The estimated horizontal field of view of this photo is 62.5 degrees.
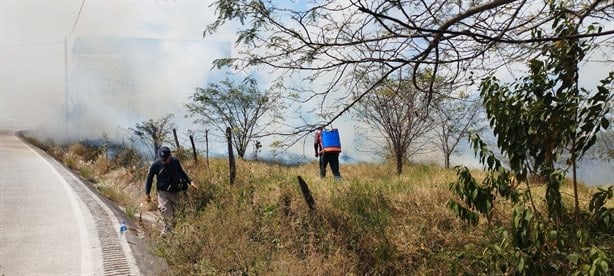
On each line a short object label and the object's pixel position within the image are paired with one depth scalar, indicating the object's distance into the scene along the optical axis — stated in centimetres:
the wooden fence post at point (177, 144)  1445
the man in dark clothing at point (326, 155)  1039
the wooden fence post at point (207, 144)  1345
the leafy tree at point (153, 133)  1770
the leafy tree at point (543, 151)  355
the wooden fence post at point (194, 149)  1325
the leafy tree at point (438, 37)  383
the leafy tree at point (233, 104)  2255
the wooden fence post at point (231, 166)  981
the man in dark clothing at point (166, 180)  860
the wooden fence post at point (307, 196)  669
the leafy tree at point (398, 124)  1121
